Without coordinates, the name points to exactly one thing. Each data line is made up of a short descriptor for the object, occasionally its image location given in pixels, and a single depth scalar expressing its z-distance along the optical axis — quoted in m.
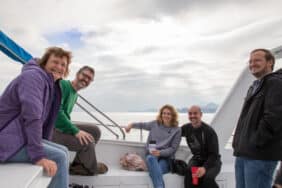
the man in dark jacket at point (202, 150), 2.79
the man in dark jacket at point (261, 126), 1.66
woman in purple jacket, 1.21
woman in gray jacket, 2.91
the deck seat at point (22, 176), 0.92
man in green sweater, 2.26
